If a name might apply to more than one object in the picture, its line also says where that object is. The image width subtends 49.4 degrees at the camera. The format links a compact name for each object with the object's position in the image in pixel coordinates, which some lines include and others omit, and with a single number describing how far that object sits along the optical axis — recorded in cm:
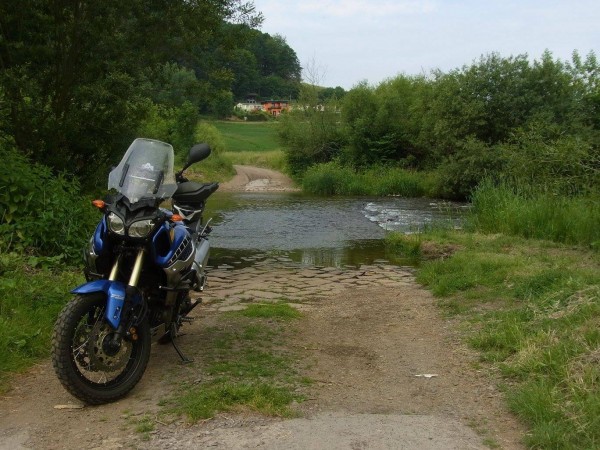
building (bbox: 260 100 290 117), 9391
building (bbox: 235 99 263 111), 9710
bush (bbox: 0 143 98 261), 721
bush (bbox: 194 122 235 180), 4524
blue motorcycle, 398
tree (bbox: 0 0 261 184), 930
